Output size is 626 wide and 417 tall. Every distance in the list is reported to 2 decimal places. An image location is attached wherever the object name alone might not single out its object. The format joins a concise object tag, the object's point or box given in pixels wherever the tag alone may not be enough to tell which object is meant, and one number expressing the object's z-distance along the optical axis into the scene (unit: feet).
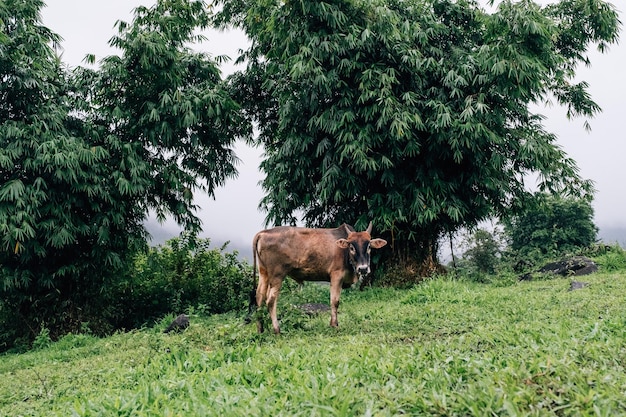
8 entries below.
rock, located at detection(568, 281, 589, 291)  31.36
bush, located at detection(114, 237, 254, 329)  46.01
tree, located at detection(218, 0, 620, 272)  37.32
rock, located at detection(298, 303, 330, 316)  30.60
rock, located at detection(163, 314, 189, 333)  29.77
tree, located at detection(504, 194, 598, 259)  67.67
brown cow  22.95
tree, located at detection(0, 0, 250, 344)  34.76
